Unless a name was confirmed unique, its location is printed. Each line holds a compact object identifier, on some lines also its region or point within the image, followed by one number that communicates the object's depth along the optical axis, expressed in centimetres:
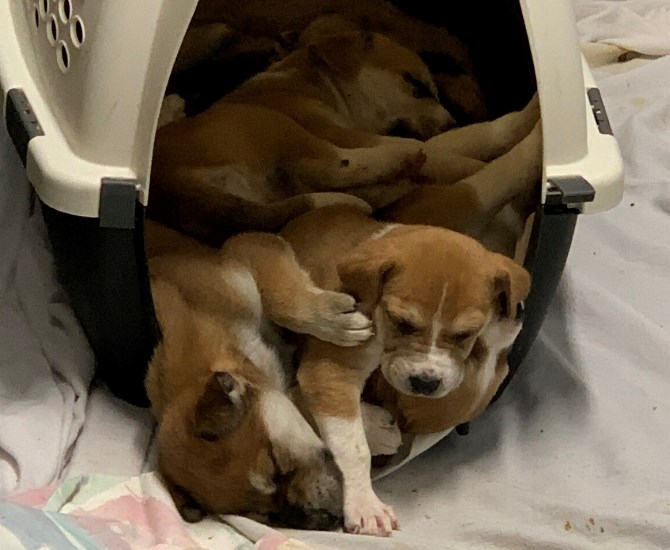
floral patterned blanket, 110
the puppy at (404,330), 116
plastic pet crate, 113
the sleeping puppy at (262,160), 144
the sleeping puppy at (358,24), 181
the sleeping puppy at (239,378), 117
